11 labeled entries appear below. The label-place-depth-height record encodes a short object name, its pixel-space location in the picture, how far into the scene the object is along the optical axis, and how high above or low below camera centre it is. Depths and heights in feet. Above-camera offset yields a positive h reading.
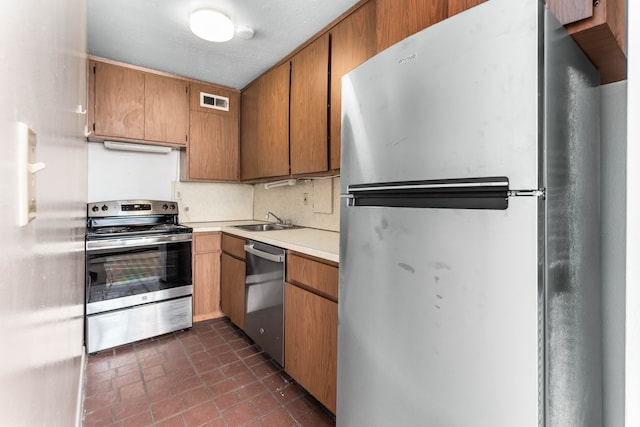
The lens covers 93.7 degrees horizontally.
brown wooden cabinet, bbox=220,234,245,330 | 8.15 -1.85
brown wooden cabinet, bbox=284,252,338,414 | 5.14 -2.04
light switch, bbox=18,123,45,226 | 1.21 +0.18
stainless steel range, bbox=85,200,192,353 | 7.38 -1.59
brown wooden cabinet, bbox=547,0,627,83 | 2.51 +1.67
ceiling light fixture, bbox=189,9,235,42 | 5.93 +3.86
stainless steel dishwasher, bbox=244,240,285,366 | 6.42 -1.91
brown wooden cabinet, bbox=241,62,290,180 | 8.06 +2.68
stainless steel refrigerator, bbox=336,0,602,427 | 2.36 -0.09
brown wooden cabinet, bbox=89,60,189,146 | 8.25 +3.23
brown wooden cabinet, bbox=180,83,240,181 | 9.80 +2.69
